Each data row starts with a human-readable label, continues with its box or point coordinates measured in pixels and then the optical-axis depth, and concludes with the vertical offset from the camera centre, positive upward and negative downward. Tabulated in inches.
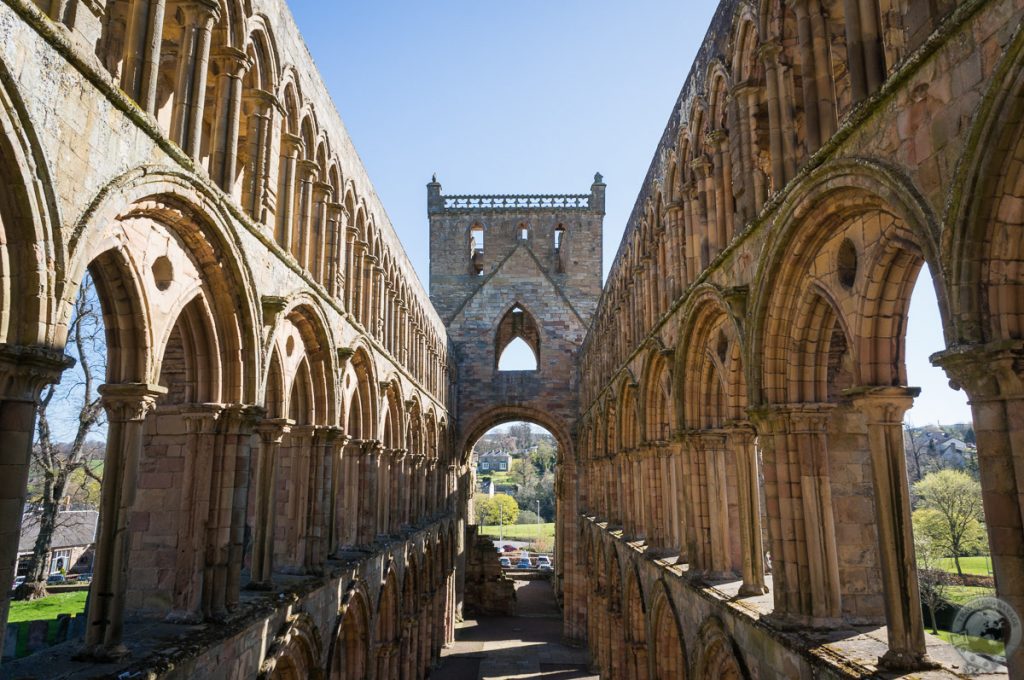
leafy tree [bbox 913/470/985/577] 1433.3 -60.5
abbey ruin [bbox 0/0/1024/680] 186.4 +67.7
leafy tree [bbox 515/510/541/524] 3804.1 -161.0
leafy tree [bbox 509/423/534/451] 6294.3 +453.3
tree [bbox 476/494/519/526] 3516.2 -114.5
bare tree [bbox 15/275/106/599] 740.6 +34.9
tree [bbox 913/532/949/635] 1046.4 -149.4
